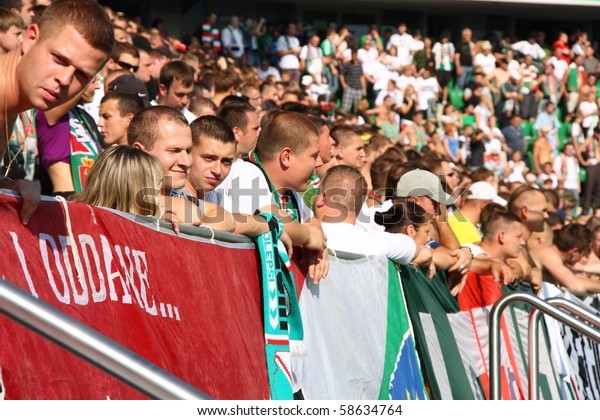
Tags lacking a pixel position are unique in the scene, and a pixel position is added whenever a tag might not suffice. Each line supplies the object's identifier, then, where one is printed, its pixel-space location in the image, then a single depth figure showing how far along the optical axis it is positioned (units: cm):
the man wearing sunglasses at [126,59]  1684
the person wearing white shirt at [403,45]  5194
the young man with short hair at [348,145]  1817
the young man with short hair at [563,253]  1986
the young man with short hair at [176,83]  1630
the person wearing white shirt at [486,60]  5410
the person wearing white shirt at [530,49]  5850
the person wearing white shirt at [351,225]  1188
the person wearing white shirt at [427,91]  4922
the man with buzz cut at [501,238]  1652
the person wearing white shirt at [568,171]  4769
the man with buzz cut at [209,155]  1095
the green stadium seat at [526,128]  5200
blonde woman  823
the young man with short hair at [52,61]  682
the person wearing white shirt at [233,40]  4619
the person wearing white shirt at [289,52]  4528
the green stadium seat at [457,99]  5250
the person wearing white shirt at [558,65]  5609
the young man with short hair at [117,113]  1299
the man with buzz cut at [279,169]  1158
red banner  637
